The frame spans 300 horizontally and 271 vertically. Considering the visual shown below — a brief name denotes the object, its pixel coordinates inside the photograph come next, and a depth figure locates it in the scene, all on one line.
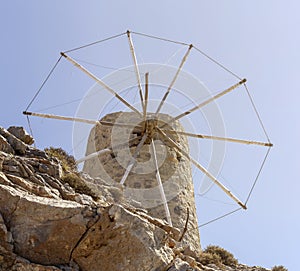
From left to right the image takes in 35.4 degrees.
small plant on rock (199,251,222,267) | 7.23
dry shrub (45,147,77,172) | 8.78
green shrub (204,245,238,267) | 8.47
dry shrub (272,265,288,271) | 8.59
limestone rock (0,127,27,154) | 6.67
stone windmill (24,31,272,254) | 11.16
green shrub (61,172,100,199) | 6.56
